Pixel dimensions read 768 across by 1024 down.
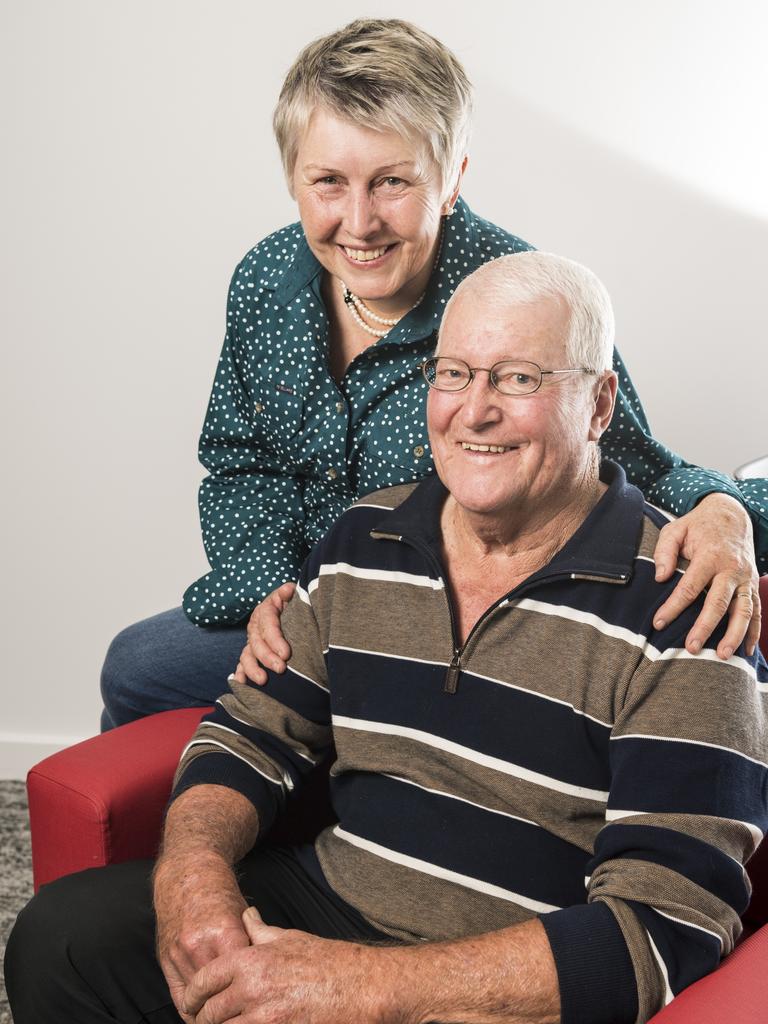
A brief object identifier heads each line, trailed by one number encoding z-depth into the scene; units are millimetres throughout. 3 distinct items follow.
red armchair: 1708
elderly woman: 1761
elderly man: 1270
